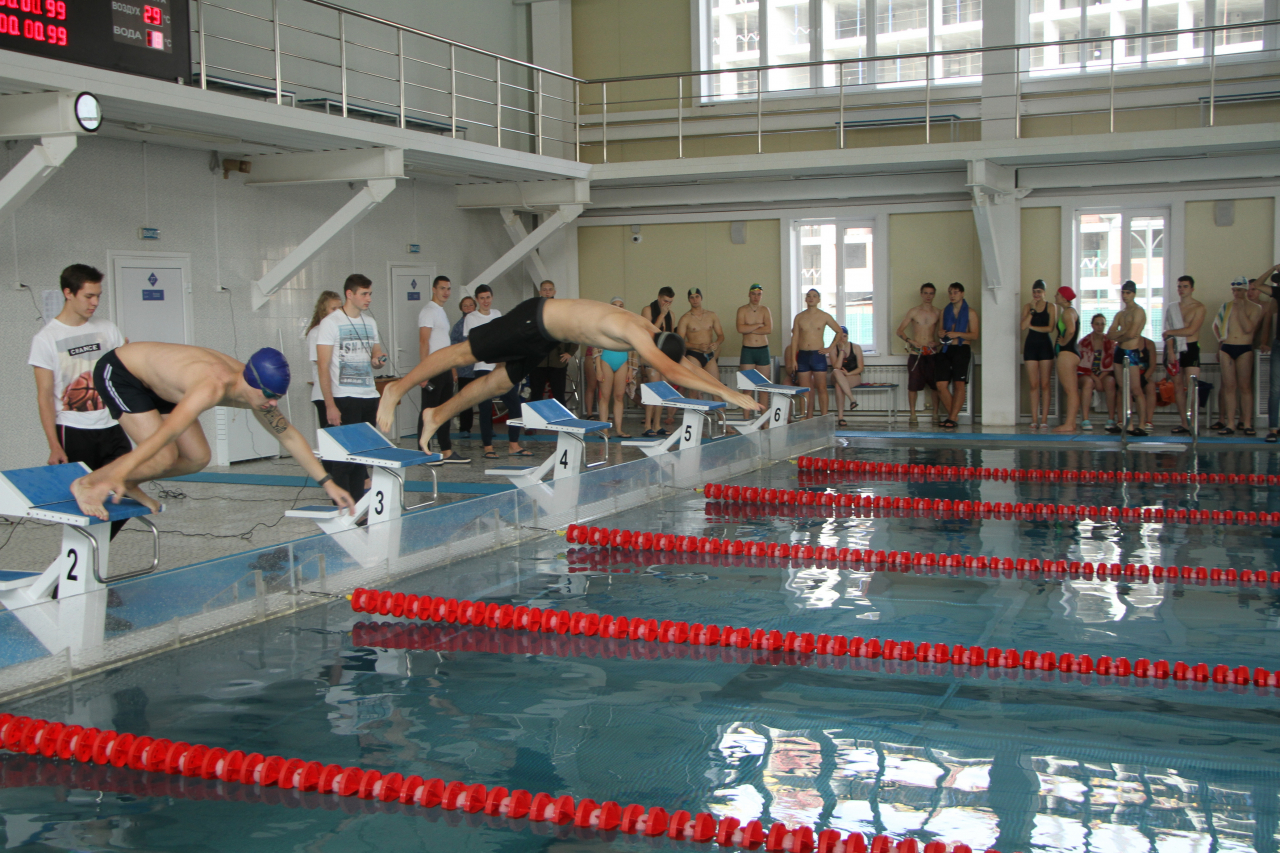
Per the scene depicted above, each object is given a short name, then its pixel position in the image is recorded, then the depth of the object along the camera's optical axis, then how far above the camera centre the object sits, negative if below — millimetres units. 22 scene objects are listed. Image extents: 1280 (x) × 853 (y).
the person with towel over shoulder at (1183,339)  10164 +205
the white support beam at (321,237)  8836 +1147
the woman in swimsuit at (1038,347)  10734 +159
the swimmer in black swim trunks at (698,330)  11602 +415
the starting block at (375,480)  5008 -535
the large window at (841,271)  12508 +1118
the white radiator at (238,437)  8898 -522
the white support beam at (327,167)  8781 +1712
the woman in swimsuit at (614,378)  10717 -82
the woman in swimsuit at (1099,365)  10453 -29
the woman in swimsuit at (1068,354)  10531 +83
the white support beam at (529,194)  11570 +1915
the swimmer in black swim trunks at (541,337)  5199 +165
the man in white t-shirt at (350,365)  6031 +50
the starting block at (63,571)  3578 -683
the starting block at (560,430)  7121 -393
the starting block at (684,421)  8281 -414
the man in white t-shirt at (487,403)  9148 -276
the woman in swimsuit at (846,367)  11672 -13
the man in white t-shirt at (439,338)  8099 +275
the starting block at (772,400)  9625 -304
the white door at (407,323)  11031 +518
